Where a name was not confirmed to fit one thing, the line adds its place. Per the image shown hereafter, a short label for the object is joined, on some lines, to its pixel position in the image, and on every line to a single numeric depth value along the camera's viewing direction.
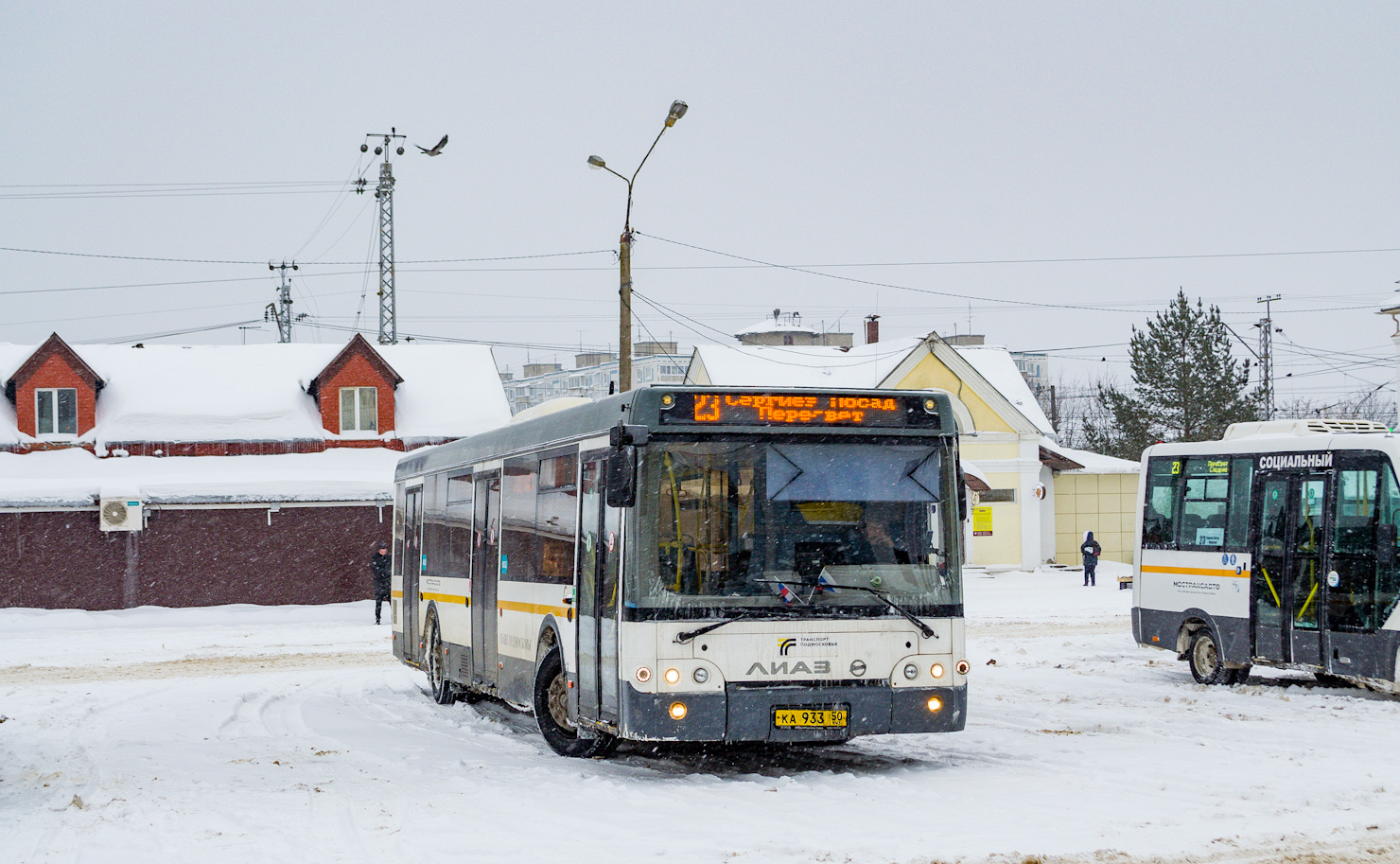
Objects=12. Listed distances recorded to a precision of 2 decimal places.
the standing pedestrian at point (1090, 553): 40.28
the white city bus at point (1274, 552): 14.74
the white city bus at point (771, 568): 10.29
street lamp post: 26.34
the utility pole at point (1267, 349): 67.44
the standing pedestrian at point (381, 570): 30.58
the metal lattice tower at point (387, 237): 47.75
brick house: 34.94
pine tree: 55.78
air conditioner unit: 34.62
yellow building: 47.19
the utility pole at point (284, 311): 64.94
